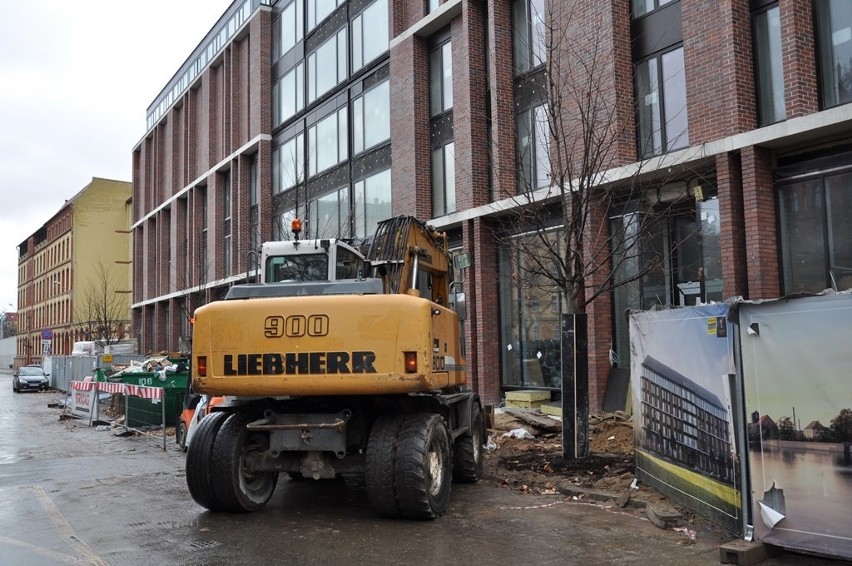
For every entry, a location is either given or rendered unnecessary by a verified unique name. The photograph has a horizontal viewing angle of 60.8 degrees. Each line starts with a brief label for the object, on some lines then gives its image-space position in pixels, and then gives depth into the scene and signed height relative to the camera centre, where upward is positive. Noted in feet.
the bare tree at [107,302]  184.65 +12.14
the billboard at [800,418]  17.03 -2.29
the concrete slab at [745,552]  18.29 -5.77
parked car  130.62 -5.83
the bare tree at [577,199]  32.94 +8.40
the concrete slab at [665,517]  22.36 -5.87
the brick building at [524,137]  40.37 +15.22
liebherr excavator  23.08 -1.33
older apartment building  212.64 +26.90
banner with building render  20.10 -2.53
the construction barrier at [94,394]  51.50 -4.00
